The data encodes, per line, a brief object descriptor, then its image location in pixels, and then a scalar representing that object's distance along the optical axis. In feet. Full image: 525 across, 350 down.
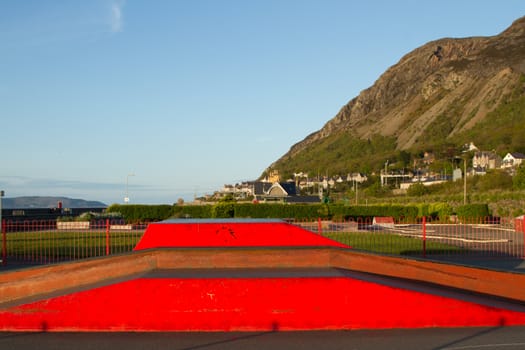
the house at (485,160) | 397.80
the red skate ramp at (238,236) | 39.01
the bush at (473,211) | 142.61
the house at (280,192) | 337.93
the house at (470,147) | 465.96
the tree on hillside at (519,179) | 194.06
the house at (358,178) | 515.83
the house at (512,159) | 389.68
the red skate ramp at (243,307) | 31.94
